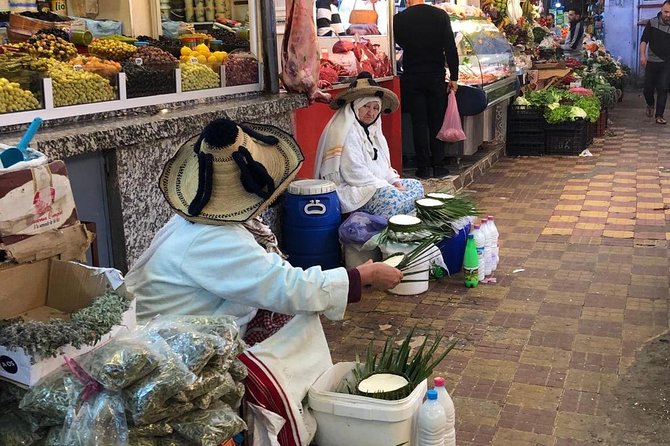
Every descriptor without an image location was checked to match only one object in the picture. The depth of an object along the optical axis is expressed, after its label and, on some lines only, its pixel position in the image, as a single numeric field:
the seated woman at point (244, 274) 2.67
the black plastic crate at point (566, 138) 10.53
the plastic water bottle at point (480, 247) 5.34
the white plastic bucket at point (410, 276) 5.03
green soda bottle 5.22
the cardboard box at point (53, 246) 2.45
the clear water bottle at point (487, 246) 5.46
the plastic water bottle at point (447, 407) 2.78
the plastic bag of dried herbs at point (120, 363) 2.04
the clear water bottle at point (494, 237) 5.52
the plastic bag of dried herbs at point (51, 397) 2.03
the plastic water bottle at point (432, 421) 2.69
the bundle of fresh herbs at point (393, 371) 2.86
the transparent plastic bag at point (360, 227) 5.24
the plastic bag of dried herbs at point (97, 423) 2.01
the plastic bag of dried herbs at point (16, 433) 2.11
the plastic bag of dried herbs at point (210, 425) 2.15
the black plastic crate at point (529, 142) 10.78
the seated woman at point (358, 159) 5.56
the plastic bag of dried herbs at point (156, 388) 2.05
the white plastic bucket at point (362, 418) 2.71
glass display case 8.98
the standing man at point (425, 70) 7.98
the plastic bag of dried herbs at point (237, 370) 2.40
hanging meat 5.72
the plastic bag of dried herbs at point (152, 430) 2.09
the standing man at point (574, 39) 16.25
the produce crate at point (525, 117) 10.63
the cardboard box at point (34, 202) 2.42
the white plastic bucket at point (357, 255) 5.29
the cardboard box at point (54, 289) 2.35
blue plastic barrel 5.33
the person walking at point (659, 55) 13.36
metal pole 5.74
